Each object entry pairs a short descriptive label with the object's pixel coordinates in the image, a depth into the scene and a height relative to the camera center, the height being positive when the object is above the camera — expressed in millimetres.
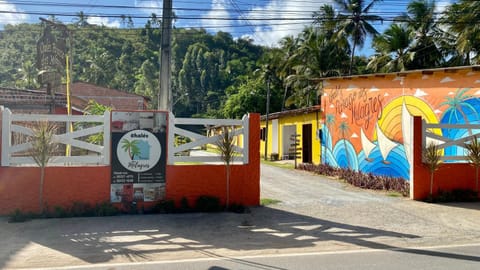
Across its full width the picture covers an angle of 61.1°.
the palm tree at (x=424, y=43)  28938 +7607
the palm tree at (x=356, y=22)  31078 +9811
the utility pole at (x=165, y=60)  10867 +2357
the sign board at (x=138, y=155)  9242 -171
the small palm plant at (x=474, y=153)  11062 -106
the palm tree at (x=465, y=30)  21531 +6736
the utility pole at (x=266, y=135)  29750 +995
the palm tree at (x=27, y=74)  50312 +9482
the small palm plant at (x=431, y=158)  10883 -243
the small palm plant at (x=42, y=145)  8539 +46
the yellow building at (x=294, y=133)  20984 +911
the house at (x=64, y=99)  17938 +2810
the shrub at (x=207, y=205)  9445 -1324
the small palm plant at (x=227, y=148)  9547 +0
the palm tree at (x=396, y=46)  29277 +7607
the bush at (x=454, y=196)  11078 -1294
